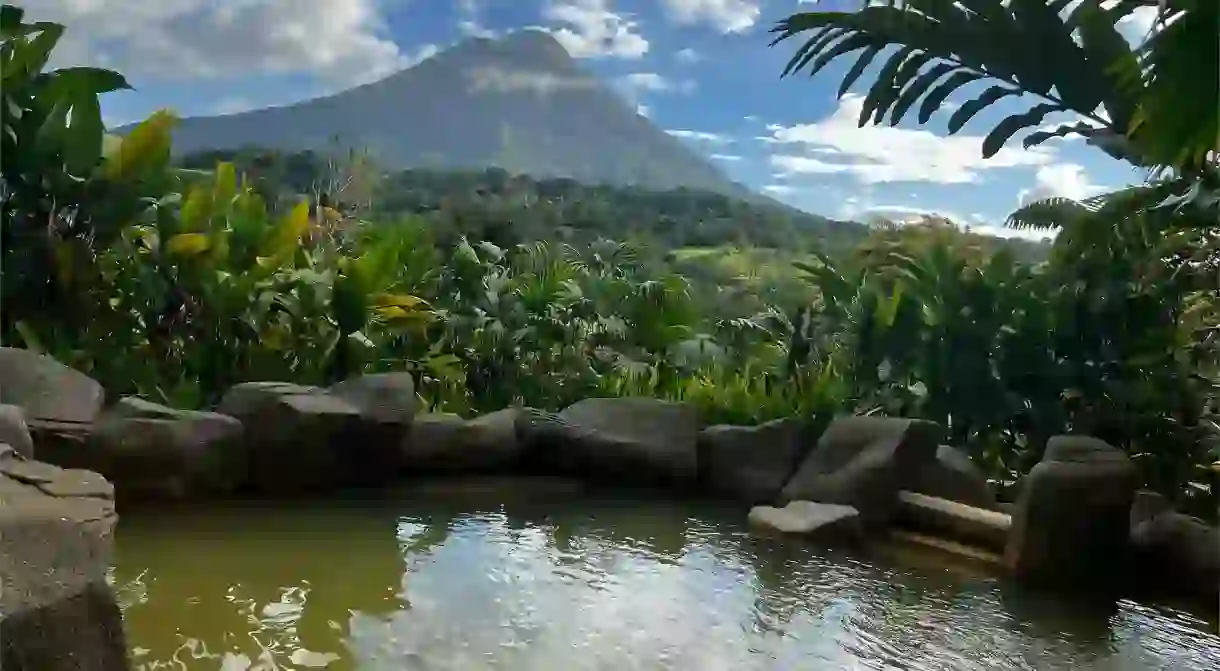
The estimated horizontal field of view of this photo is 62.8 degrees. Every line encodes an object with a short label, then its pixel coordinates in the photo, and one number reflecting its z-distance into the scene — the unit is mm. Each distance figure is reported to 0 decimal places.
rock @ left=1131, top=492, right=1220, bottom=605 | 2865
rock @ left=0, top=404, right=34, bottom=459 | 2443
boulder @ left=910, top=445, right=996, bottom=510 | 3674
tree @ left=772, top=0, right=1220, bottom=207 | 2879
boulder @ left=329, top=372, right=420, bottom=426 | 4086
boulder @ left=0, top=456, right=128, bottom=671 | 1306
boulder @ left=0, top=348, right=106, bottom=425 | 3340
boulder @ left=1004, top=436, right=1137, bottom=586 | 2934
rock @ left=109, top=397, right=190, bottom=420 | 3607
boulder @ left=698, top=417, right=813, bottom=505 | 4156
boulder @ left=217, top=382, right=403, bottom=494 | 3895
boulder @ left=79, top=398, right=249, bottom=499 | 3518
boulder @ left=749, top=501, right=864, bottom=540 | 3467
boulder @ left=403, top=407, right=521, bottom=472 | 4223
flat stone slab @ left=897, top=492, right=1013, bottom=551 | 3262
